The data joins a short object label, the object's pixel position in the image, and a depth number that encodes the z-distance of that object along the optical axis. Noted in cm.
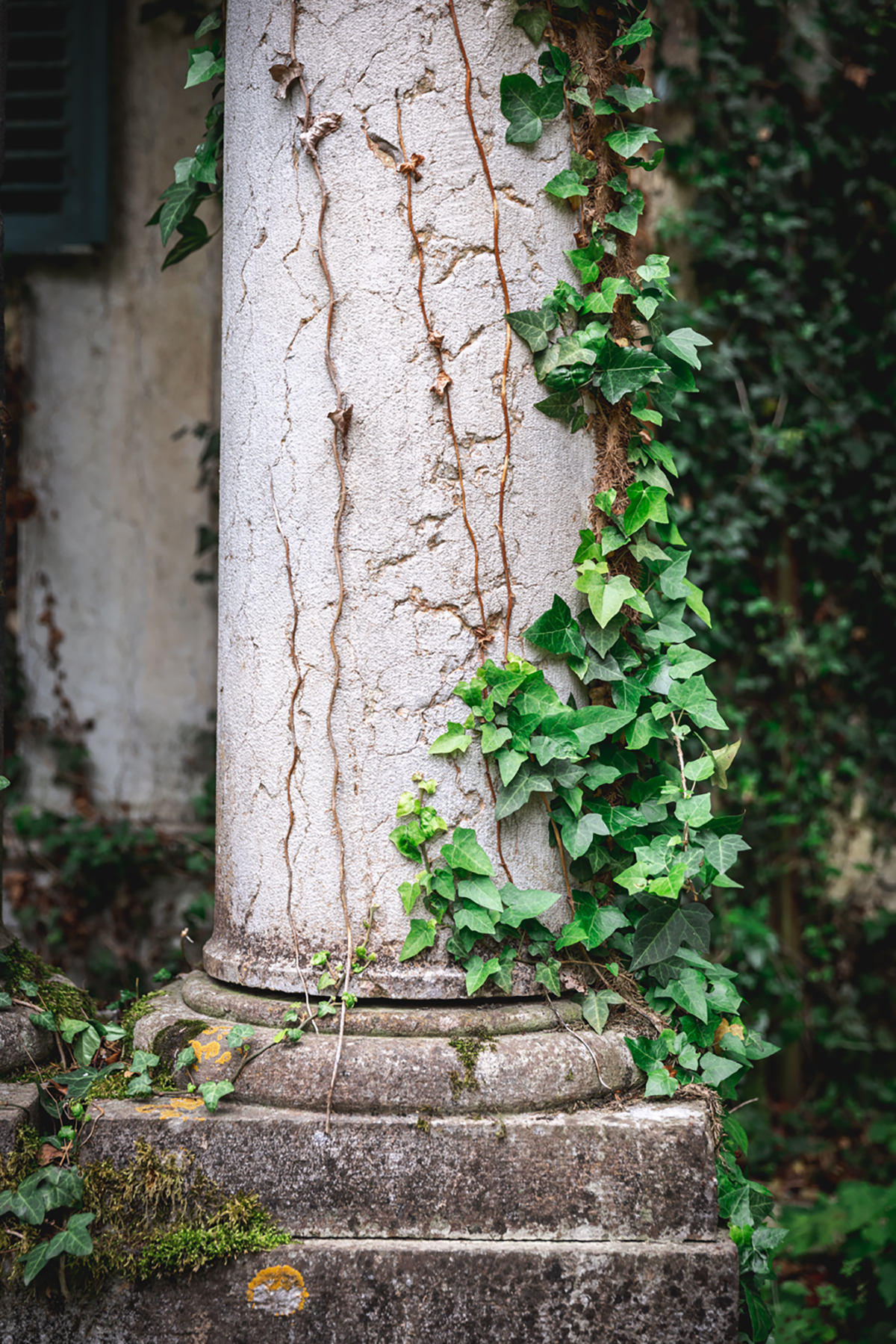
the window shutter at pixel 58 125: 402
